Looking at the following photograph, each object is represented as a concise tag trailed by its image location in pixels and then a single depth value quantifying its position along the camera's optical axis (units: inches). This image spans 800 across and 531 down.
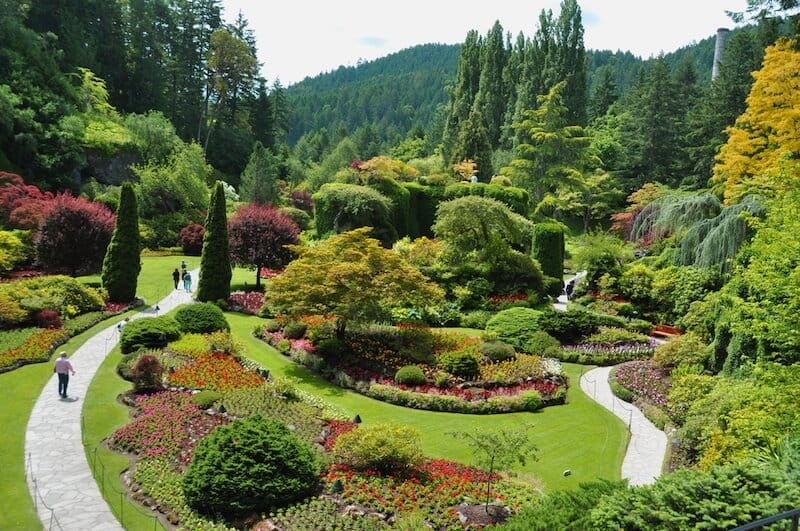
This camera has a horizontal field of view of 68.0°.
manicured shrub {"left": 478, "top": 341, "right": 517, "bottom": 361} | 831.7
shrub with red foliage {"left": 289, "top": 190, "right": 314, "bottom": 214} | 2244.8
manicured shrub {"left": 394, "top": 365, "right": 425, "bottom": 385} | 745.3
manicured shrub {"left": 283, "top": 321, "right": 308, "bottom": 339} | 932.6
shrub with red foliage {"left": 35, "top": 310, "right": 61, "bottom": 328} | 882.1
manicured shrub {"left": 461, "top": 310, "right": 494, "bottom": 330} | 1073.5
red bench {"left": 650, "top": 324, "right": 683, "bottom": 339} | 1055.7
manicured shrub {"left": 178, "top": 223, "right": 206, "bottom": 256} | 1552.3
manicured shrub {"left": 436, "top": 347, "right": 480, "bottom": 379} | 770.2
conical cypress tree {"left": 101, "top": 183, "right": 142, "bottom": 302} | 1050.7
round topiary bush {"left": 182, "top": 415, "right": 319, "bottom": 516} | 435.2
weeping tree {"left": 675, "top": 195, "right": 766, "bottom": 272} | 923.9
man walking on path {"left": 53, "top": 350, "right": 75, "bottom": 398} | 649.6
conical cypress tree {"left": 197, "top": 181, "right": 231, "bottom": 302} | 1098.1
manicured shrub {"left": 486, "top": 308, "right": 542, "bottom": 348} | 938.1
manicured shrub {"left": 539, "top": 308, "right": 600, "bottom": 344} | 959.0
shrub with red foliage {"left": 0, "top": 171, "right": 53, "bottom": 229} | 1238.9
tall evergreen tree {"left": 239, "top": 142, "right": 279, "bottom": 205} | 2036.2
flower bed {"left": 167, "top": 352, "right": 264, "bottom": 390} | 702.6
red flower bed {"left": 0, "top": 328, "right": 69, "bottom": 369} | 746.1
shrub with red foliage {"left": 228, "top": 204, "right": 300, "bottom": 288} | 1211.2
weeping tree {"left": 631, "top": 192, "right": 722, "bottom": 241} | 1104.2
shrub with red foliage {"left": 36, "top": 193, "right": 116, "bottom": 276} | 1141.7
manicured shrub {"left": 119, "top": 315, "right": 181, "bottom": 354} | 818.8
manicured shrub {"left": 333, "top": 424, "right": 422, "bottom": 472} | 494.6
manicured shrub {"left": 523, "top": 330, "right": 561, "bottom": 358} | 895.1
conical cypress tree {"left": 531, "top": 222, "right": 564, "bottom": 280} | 1306.6
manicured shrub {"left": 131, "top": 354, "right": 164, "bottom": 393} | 678.5
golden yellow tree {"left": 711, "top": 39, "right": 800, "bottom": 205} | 1051.3
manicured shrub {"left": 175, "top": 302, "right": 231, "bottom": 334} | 907.4
